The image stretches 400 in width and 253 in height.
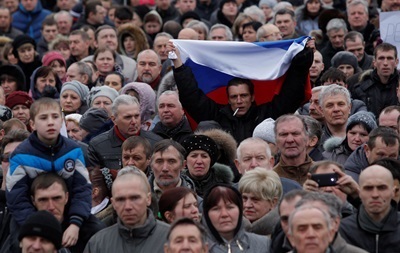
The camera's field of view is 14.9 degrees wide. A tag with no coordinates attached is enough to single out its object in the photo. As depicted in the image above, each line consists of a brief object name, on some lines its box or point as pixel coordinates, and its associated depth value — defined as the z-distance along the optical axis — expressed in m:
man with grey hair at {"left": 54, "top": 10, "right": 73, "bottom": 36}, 25.45
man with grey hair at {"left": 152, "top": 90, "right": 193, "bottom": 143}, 17.36
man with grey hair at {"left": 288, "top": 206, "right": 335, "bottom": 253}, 11.55
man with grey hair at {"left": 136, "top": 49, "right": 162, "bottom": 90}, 20.45
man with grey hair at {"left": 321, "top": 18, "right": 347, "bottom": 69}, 22.17
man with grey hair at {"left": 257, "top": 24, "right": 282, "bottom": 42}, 21.14
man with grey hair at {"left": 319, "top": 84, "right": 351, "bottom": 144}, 17.25
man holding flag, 16.89
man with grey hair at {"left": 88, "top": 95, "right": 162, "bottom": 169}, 16.38
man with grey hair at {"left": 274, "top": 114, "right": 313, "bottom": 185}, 15.19
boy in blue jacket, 13.48
